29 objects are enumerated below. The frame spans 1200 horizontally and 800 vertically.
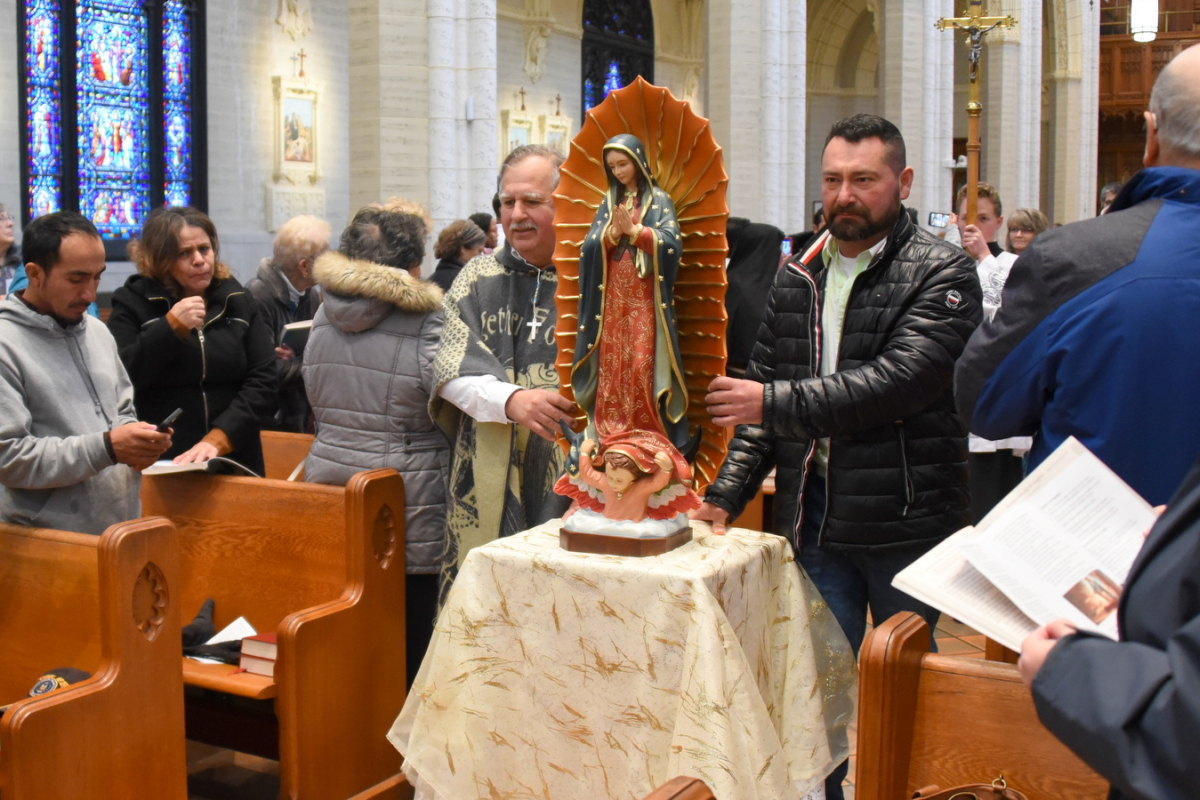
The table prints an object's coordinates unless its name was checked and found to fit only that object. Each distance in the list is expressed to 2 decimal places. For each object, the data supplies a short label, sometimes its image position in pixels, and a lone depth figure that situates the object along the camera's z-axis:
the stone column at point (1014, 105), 18.50
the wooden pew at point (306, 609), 3.23
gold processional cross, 6.63
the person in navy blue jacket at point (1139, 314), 1.76
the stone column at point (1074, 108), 22.38
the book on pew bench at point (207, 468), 3.55
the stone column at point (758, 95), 12.30
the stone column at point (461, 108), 9.12
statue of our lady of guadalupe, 2.56
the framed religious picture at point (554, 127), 16.16
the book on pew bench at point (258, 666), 3.36
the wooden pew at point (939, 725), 1.97
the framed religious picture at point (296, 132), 11.56
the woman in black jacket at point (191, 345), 3.90
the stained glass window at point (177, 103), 11.02
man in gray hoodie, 3.04
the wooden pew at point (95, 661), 2.64
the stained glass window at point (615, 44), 17.88
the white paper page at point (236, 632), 3.57
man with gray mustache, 3.04
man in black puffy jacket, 2.56
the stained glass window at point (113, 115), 10.50
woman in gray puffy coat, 3.39
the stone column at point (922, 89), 15.08
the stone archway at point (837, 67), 23.09
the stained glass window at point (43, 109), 10.01
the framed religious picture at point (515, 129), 15.55
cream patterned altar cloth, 2.32
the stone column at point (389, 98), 8.93
